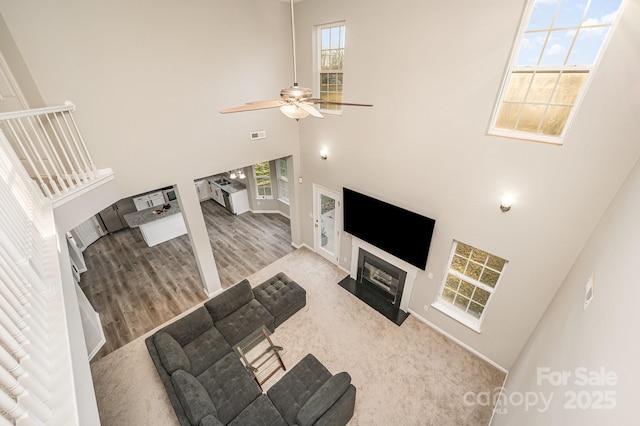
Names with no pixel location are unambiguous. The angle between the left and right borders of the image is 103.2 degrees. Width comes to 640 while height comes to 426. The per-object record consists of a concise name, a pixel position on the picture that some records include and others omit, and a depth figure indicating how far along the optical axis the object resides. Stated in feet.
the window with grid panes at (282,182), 30.42
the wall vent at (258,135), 18.28
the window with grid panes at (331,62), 16.06
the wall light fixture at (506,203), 11.57
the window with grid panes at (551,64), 8.73
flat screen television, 15.05
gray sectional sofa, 11.21
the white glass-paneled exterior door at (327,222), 20.59
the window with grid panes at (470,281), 13.76
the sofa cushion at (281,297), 17.19
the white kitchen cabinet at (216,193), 34.88
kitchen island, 27.04
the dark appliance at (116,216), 28.94
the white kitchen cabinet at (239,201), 32.40
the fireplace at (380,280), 17.60
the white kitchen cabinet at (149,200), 31.38
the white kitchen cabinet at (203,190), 36.78
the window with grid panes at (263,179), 31.40
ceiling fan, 8.03
